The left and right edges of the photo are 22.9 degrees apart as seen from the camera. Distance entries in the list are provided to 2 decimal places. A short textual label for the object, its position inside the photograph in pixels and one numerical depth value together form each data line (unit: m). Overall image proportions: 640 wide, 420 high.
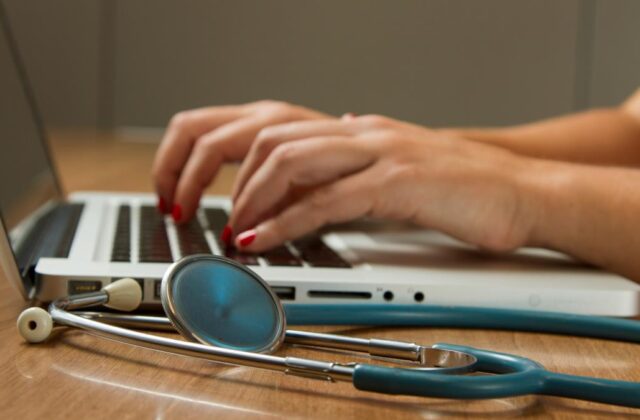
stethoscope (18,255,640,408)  0.52
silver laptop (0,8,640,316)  0.65
